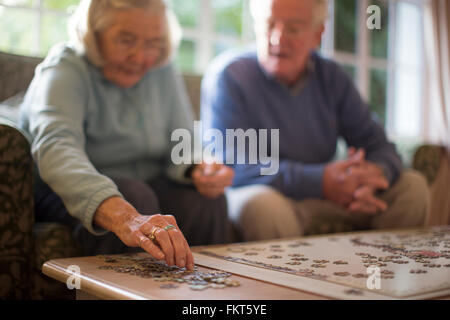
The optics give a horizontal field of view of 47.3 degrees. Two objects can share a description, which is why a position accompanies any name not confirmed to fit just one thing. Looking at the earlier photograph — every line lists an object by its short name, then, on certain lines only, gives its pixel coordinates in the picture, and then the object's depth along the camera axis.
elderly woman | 1.22
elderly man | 1.97
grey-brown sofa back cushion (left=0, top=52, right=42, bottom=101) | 1.69
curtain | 4.15
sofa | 1.29
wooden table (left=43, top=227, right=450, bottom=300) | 0.85
